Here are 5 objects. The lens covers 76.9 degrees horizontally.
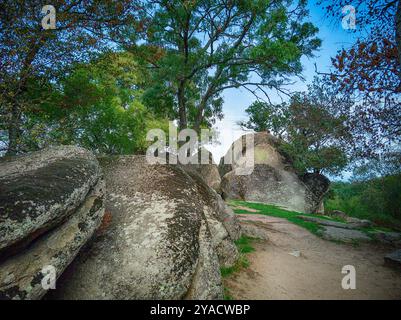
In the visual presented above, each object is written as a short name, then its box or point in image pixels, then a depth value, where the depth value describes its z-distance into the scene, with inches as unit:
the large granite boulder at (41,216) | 120.3
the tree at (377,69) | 241.8
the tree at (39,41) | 289.3
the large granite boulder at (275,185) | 829.8
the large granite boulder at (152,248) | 151.3
